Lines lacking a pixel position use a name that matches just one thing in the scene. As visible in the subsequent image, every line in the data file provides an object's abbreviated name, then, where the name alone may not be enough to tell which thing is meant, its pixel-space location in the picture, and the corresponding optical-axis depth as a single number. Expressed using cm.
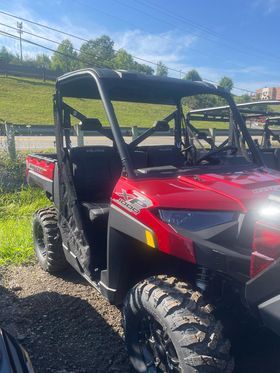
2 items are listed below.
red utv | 201
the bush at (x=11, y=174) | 733
